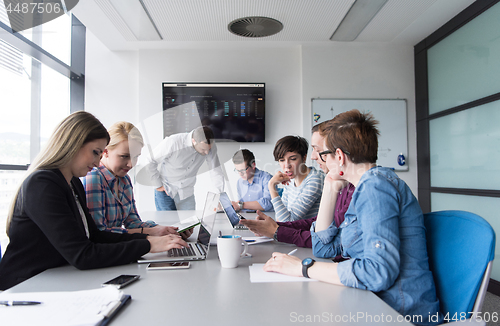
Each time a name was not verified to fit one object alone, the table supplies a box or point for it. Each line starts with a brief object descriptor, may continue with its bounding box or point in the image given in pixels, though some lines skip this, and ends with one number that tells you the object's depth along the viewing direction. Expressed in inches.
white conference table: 26.8
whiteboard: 149.3
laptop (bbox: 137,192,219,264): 44.6
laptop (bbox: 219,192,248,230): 61.9
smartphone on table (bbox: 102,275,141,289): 33.8
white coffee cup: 40.3
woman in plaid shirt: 59.9
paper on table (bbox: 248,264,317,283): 36.0
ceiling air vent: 124.8
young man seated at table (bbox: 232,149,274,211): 121.7
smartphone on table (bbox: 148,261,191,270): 40.3
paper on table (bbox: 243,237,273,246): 55.8
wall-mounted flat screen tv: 149.2
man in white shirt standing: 80.2
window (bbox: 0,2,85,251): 106.2
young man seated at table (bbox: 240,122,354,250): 53.8
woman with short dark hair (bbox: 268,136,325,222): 77.1
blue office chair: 32.8
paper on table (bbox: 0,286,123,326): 25.5
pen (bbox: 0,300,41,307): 28.2
